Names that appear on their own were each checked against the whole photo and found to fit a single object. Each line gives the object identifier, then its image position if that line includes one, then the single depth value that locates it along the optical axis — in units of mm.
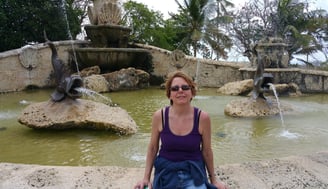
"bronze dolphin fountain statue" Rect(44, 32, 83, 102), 5320
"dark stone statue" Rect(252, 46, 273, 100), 6734
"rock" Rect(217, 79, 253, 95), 10328
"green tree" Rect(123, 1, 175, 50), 20438
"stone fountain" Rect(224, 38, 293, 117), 6520
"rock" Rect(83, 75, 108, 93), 10423
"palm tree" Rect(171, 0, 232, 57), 22125
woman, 1944
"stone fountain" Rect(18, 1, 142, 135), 5004
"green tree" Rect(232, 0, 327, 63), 21031
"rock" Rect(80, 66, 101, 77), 11812
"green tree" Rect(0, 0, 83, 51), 14492
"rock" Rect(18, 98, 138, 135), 4996
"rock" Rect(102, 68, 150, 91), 11195
